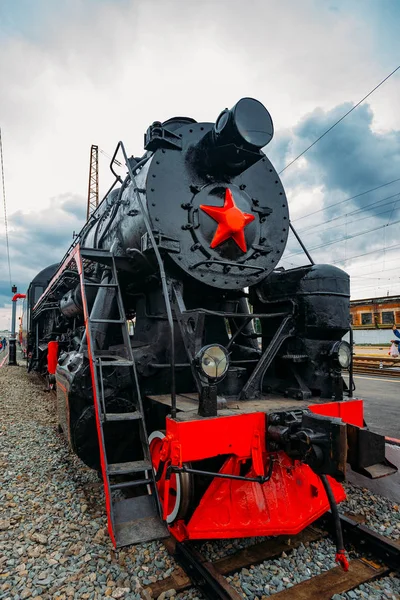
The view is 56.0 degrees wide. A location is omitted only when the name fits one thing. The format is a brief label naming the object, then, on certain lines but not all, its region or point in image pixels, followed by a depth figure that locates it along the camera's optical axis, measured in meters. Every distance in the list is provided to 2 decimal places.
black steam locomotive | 2.60
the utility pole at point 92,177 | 46.28
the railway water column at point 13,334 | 18.56
